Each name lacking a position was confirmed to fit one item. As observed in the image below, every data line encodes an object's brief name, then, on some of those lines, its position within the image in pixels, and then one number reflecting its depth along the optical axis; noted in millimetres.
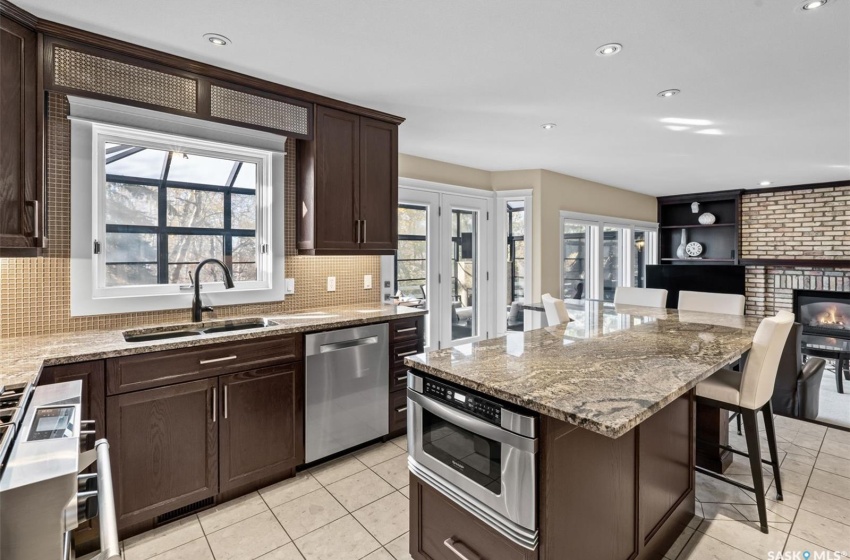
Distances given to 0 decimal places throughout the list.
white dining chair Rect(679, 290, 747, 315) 3420
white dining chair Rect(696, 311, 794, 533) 2023
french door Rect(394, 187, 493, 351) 4344
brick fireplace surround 5895
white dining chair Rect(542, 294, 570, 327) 3109
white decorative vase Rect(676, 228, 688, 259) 7234
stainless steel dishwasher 2680
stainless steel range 771
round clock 7156
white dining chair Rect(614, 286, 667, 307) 3984
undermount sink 2375
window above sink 2334
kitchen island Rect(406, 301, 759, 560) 1343
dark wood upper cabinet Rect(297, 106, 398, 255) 2957
